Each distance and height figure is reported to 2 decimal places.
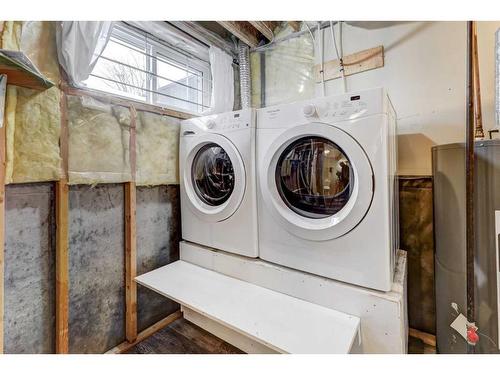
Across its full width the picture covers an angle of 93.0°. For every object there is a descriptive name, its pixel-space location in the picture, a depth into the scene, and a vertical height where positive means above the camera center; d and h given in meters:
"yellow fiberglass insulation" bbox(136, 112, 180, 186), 1.58 +0.28
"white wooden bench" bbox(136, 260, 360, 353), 0.94 -0.59
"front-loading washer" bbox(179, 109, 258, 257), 1.40 +0.05
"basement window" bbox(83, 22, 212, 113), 1.57 +0.90
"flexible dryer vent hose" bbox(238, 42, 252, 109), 2.31 +1.11
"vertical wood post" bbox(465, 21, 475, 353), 1.02 +0.02
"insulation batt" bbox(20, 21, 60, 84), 1.11 +0.70
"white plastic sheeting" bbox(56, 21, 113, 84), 1.19 +0.74
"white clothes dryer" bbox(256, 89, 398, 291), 1.02 +0.00
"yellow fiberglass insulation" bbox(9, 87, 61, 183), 1.10 +0.26
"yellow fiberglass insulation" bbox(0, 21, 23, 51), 1.00 +0.67
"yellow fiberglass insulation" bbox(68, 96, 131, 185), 1.29 +0.27
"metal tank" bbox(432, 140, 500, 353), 1.03 -0.27
